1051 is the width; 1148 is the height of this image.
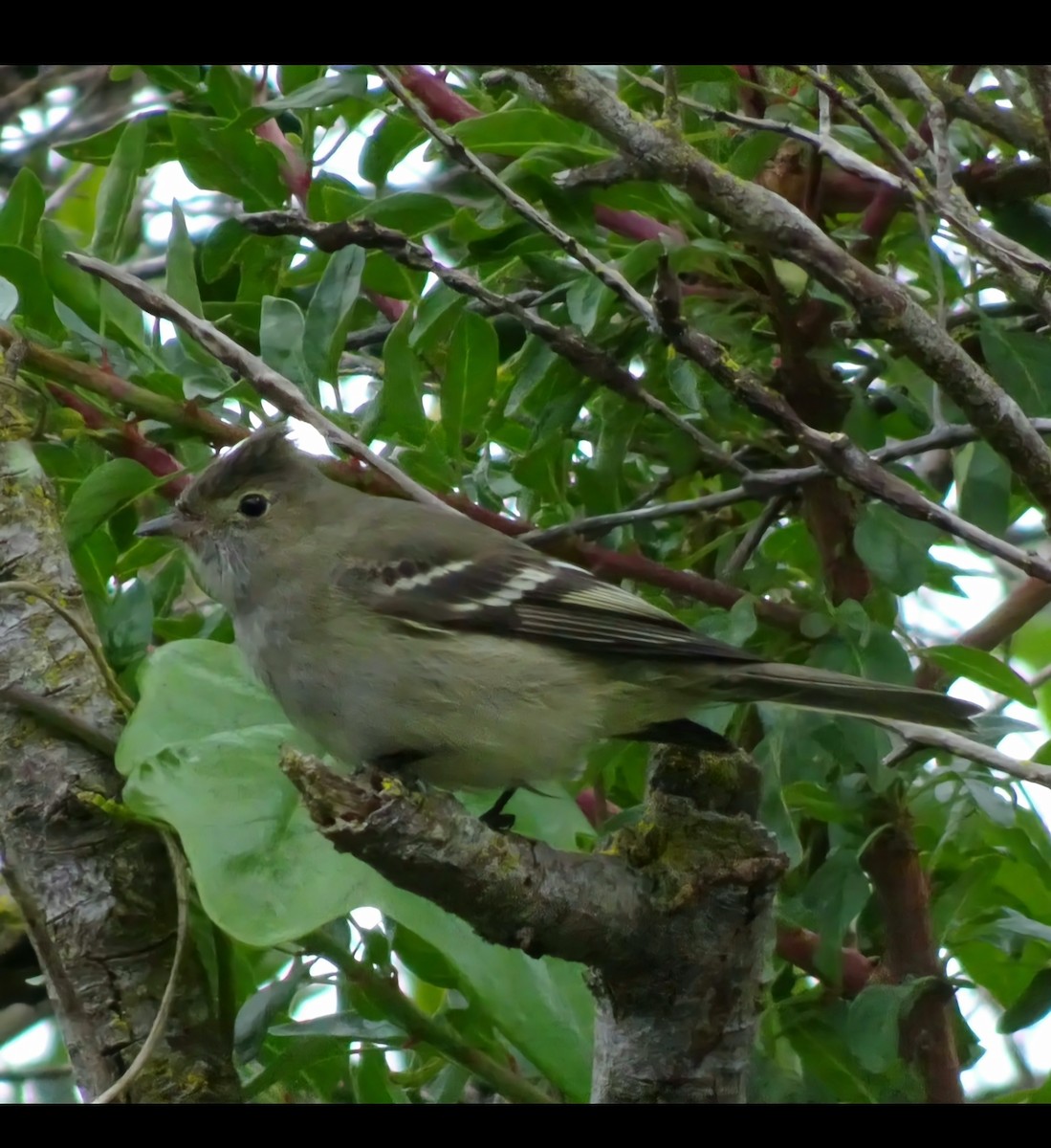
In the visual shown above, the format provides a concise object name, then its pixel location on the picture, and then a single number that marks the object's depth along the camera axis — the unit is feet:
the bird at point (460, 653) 19.43
